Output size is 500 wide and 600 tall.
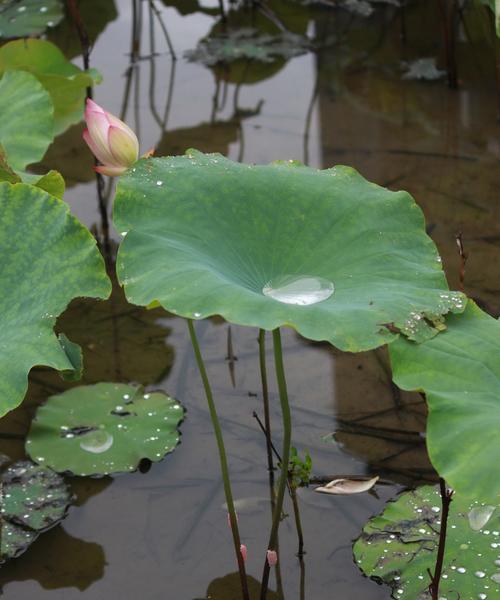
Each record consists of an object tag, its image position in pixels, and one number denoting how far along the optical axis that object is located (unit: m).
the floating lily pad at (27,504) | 3.85
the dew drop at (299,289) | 3.56
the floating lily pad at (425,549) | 3.70
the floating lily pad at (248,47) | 5.78
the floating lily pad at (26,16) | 5.26
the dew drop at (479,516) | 3.57
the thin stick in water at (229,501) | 3.67
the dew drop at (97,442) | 3.99
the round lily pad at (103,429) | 3.97
